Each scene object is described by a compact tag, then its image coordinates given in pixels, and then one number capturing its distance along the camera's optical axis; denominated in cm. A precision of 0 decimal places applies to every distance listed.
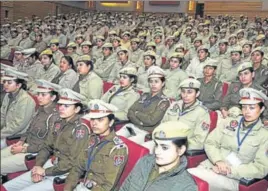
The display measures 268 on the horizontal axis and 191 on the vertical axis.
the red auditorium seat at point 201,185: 118
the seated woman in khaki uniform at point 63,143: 154
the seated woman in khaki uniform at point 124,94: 228
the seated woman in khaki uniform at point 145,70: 249
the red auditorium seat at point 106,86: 238
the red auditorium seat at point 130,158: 143
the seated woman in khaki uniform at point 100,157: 140
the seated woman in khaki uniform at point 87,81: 189
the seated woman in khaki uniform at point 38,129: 148
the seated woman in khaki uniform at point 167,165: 117
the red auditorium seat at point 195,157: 174
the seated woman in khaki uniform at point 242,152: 159
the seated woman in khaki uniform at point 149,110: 213
